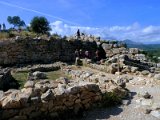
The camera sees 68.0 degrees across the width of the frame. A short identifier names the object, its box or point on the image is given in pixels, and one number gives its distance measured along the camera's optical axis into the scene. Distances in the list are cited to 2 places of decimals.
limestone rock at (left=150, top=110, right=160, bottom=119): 3.71
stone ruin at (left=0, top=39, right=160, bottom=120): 3.44
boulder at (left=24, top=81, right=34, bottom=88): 4.20
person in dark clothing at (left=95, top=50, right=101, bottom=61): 10.29
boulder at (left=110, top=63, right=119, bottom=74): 7.37
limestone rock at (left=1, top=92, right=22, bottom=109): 3.35
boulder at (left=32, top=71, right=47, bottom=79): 6.46
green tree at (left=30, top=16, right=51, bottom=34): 16.43
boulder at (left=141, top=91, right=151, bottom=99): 4.39
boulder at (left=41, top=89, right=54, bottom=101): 3.58
